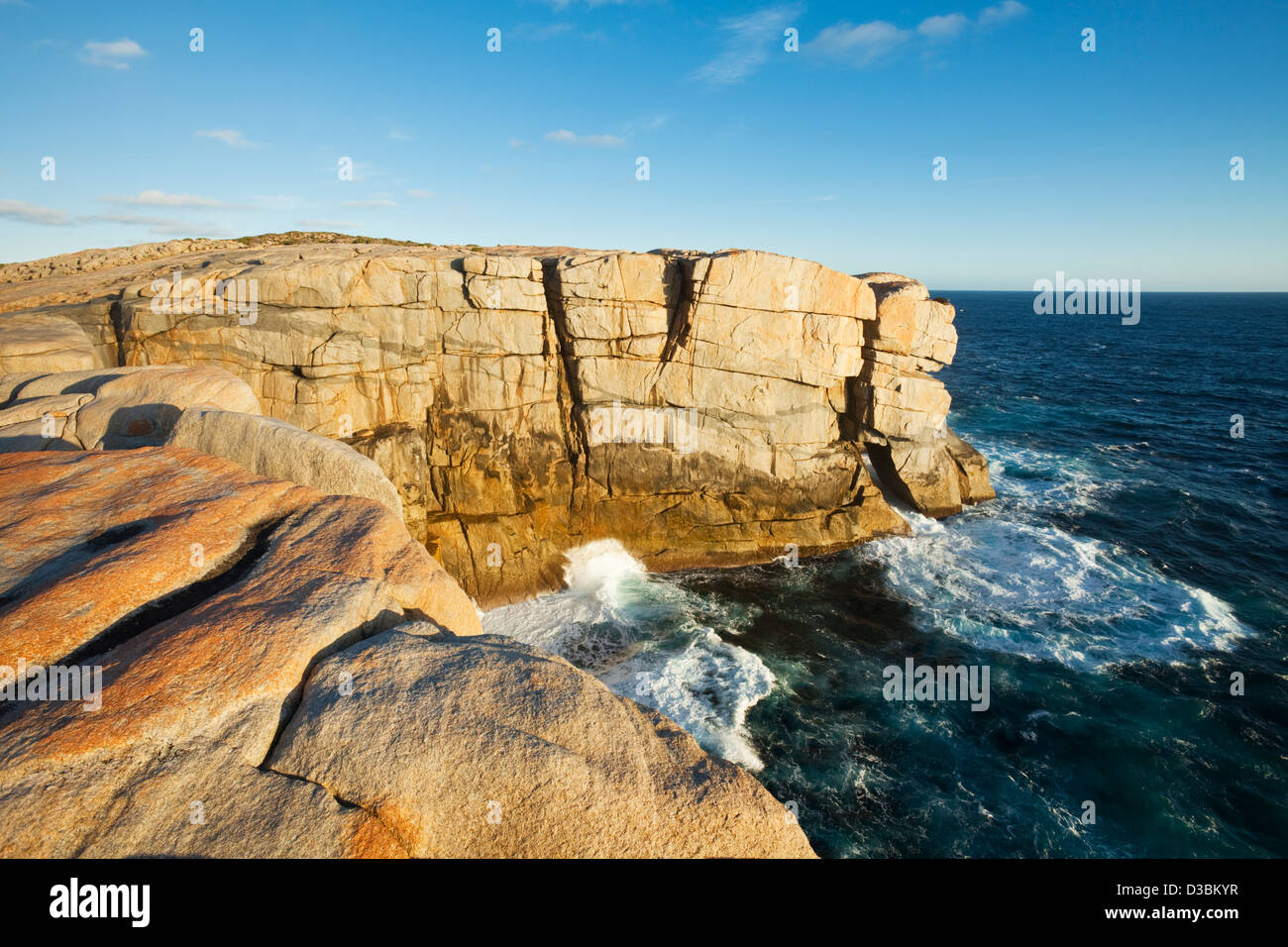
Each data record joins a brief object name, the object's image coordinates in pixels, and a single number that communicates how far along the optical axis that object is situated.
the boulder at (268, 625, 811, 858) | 6.25
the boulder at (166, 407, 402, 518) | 12.59
